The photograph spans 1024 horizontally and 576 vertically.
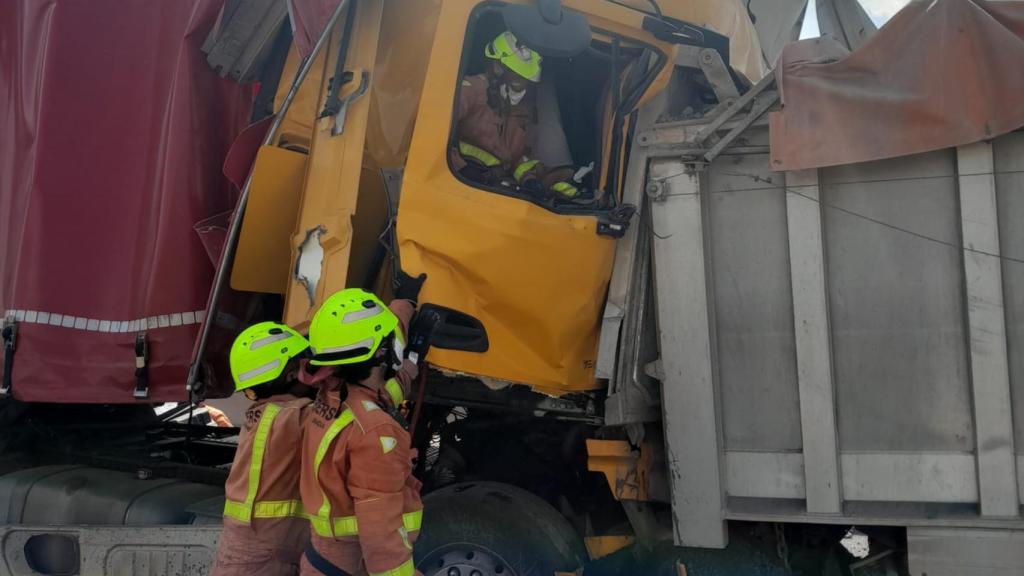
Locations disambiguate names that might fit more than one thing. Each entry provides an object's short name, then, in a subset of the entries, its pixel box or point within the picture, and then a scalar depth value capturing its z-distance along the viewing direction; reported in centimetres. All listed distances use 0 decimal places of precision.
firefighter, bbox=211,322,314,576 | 269
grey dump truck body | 251
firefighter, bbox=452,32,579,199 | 298
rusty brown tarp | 247
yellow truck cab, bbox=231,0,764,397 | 274
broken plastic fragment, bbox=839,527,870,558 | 278
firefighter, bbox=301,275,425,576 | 240
